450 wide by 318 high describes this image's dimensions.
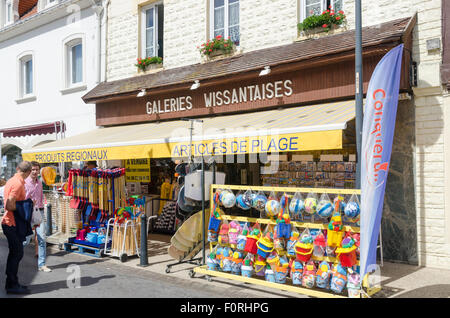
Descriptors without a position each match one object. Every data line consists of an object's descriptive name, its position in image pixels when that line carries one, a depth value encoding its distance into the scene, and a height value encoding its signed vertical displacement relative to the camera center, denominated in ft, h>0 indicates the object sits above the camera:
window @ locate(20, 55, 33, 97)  54.54 +11.32
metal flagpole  20.22 +4.17
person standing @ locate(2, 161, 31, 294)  19.39 -3.20
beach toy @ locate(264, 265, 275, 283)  19.62 -5.04
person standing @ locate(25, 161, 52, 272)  23.90 -2.00
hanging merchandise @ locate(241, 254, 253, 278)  20.38 -4.84
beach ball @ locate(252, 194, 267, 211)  20.16 -1.75
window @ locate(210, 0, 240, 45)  34.63 +11.97
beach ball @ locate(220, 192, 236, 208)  21.22 -1.73
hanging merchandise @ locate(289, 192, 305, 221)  19.07 -1.79
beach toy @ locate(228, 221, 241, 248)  21.04 -3.33
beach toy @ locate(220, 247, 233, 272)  21.16 -4.64
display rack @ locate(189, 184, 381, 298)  17.74 -4.90
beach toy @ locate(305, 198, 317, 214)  18.63 -1.77
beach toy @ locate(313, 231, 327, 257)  18.28 -3.43
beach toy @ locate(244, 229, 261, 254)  20.17 -3.59
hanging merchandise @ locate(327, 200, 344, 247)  17.80 -2.77
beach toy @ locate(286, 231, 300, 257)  19.01 -3.50
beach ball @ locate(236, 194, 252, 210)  20.89 -1.82
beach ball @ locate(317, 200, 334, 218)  18.24 -1.89
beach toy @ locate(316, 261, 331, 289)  18.04 -4.66
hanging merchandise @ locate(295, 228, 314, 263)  18.42 -3.57
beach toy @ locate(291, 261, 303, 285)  18.78 -4.74
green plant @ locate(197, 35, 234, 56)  33.99 +9.53
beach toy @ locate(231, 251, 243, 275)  20.89 -4.73
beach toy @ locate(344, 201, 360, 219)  17.57 -1.87
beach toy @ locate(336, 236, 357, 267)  17.42 -3.56
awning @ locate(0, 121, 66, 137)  47.18 +4.26
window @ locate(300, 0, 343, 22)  29.01 +10.91
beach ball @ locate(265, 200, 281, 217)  19.47 -1.95
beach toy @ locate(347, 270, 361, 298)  17.26 -4.89
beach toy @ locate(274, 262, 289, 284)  19.26 -4.82
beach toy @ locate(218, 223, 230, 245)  21.42 -3.44
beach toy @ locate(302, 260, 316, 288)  18.29 -4.73
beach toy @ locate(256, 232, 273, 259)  19.65 -3.71
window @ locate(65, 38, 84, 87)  47.57 +11.39
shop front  20.61 +1.81
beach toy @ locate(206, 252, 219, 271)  21.75 -4.94
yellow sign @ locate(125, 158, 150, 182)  39.50 -0.43
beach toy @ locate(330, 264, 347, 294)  17.60 -4.70
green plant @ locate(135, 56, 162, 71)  39.44 +9.62
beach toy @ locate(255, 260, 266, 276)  20.04 -4.81
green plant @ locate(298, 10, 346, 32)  28.10 +9.57
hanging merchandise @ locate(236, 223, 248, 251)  20.56 -3.56
